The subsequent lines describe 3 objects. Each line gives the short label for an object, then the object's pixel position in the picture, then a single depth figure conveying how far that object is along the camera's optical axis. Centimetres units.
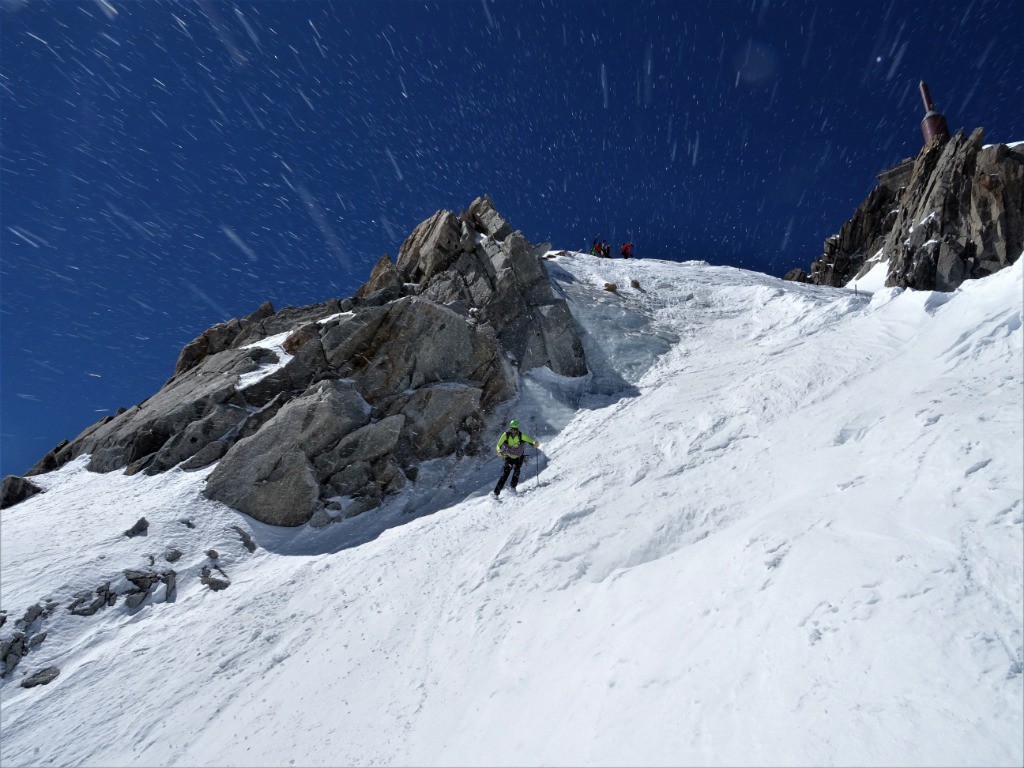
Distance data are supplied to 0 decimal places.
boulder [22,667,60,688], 1113
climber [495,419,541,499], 1544
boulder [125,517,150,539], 1547
